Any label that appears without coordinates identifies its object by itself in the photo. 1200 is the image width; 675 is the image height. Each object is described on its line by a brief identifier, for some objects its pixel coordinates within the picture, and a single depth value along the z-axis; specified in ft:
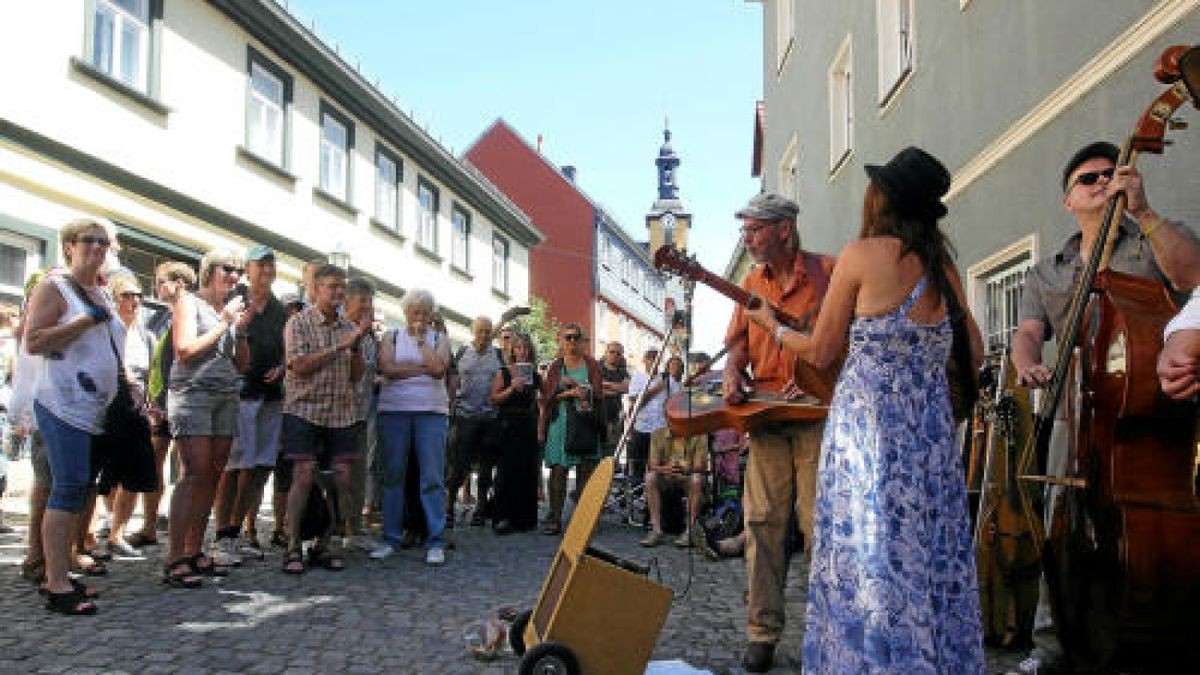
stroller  28.02
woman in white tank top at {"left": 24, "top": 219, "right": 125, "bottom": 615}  15.79
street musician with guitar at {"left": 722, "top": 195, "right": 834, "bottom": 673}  13.93
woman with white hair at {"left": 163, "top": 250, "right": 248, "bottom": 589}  18.40
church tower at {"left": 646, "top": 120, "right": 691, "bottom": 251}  207.72
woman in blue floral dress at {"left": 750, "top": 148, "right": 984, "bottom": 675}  9.71
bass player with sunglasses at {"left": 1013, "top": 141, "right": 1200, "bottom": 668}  11.67
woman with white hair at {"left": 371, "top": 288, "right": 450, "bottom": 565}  23.22
